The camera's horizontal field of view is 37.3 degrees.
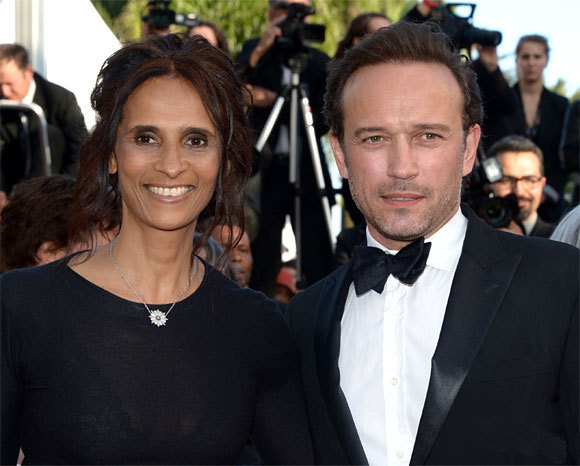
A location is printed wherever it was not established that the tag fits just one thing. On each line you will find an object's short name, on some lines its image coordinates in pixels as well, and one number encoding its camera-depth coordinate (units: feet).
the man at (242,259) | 15.55
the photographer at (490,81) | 16.61
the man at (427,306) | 7.40
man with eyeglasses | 18.12
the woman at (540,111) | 20.47
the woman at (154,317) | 7.91
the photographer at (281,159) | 18.33
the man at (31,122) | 18.08
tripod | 18.31
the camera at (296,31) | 18.10
